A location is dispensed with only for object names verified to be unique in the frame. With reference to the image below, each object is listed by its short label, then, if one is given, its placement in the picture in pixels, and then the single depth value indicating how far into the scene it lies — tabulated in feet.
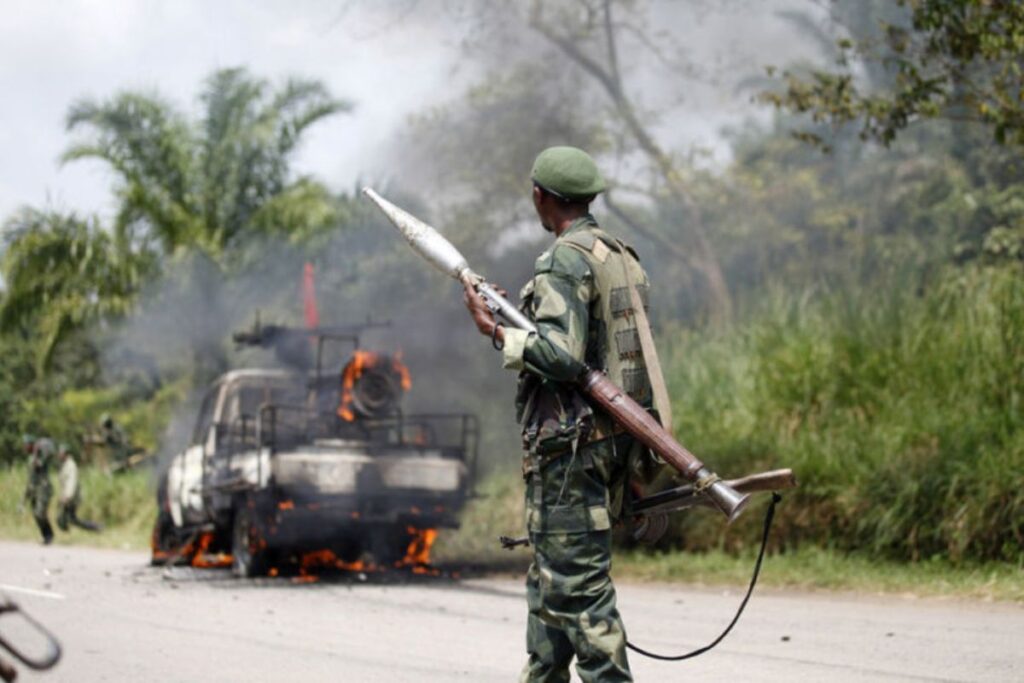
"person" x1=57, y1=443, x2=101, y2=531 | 67.92
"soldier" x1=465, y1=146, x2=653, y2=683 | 13.08
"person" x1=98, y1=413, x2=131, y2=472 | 82.28
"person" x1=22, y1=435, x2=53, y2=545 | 66.69
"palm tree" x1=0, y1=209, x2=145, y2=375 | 71.10
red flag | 45.24
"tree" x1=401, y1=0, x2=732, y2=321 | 64.49
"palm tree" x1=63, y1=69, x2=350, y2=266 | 73.56
